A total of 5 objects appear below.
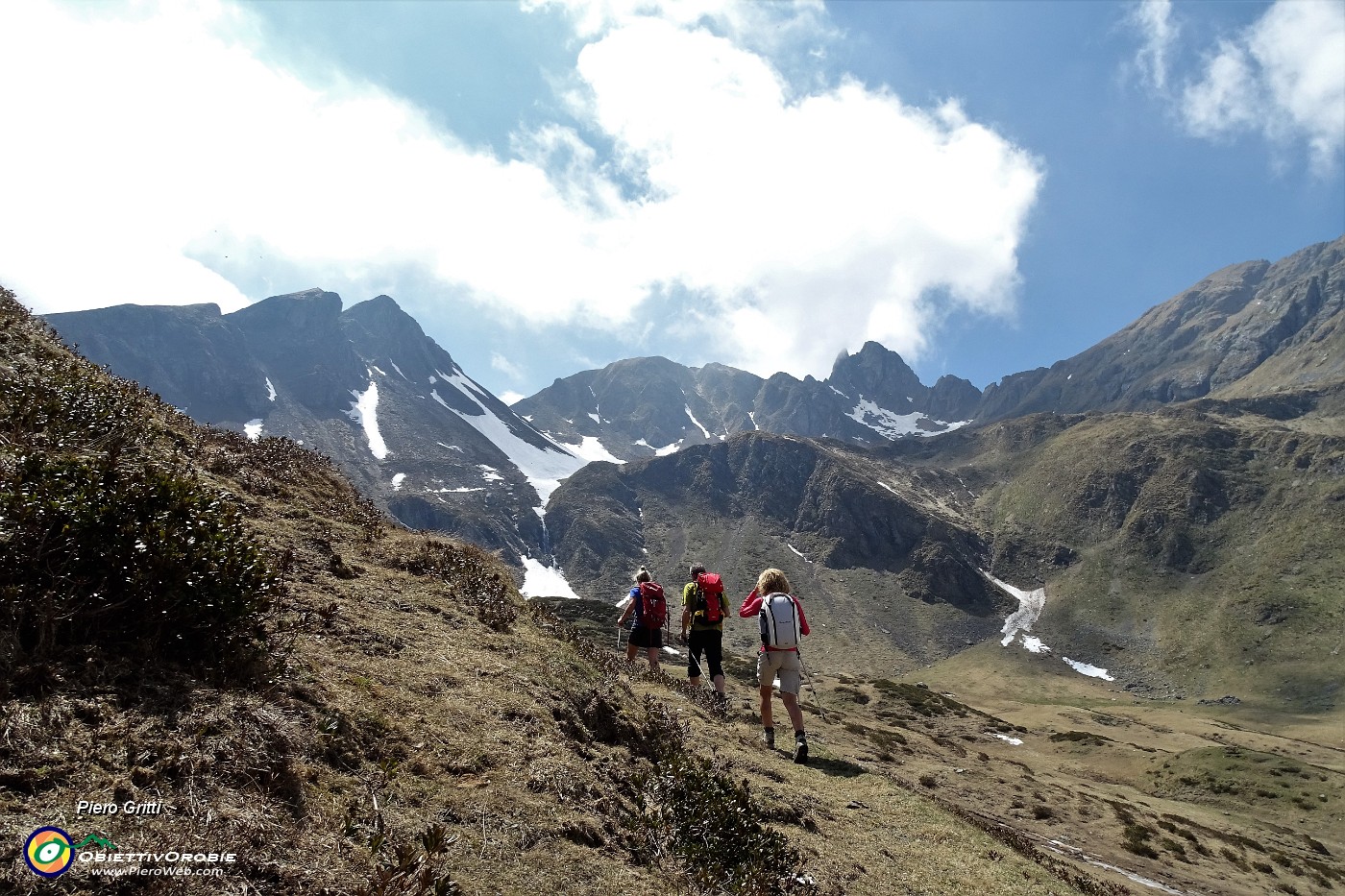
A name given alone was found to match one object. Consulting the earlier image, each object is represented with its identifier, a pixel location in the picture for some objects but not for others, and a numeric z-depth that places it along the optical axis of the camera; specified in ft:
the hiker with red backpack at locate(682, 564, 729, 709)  45.01
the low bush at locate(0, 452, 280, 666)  16.49
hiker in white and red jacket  36.70
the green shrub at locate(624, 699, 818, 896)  20.62
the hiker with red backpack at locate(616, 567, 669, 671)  50.37
